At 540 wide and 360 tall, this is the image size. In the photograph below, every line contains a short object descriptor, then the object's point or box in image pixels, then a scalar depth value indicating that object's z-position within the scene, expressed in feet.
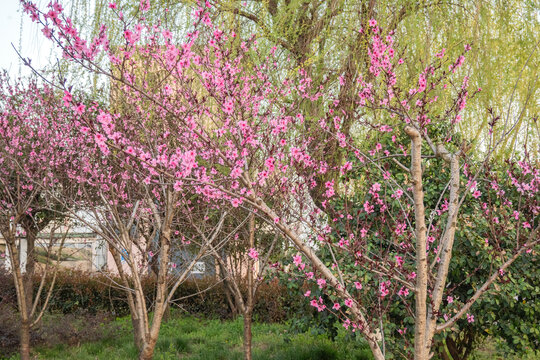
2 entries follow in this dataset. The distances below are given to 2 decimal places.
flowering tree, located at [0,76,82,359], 17.03
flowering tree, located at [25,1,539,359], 8.07
